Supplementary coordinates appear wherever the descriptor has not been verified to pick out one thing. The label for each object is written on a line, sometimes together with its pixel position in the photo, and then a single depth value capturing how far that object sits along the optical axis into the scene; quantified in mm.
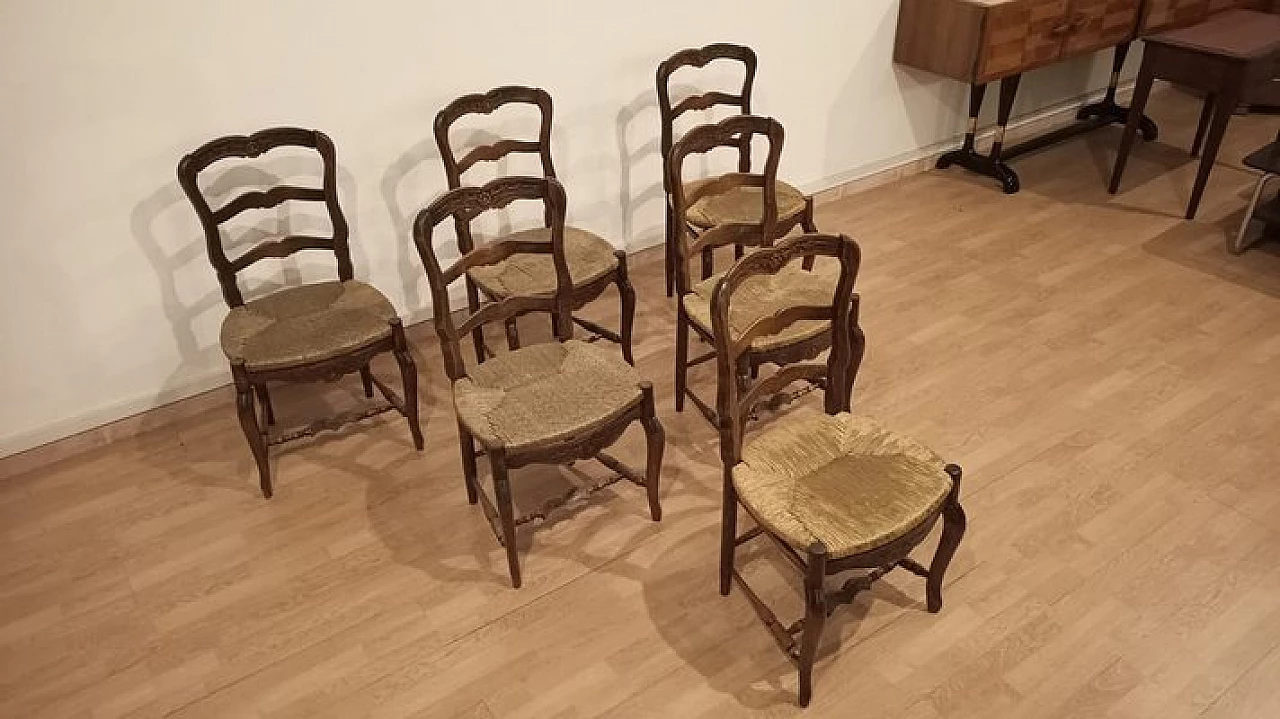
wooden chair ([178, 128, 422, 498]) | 2613
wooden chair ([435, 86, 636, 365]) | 2932
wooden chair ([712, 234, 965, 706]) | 1987
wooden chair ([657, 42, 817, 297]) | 3271
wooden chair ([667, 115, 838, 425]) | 2617
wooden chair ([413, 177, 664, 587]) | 2312
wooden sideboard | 3975
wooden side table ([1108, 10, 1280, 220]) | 3896
